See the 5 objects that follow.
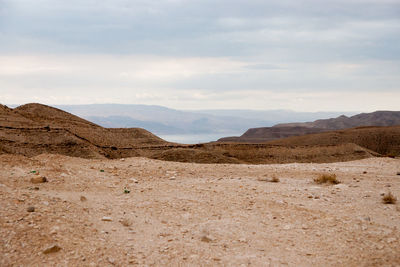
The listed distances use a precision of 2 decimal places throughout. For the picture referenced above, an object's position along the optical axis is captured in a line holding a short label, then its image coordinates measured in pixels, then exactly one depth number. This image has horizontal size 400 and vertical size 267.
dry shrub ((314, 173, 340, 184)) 12.77
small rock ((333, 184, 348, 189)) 11.98
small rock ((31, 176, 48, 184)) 10.78
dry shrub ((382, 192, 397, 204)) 10.03
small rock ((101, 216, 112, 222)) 8.16
